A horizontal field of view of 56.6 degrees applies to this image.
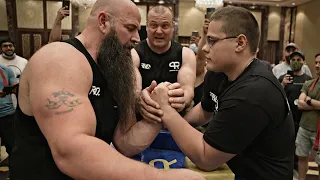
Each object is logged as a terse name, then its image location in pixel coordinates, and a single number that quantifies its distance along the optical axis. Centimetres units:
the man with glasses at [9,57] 422
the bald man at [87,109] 77
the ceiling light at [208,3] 588
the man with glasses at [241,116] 109
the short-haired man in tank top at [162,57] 215
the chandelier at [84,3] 487
